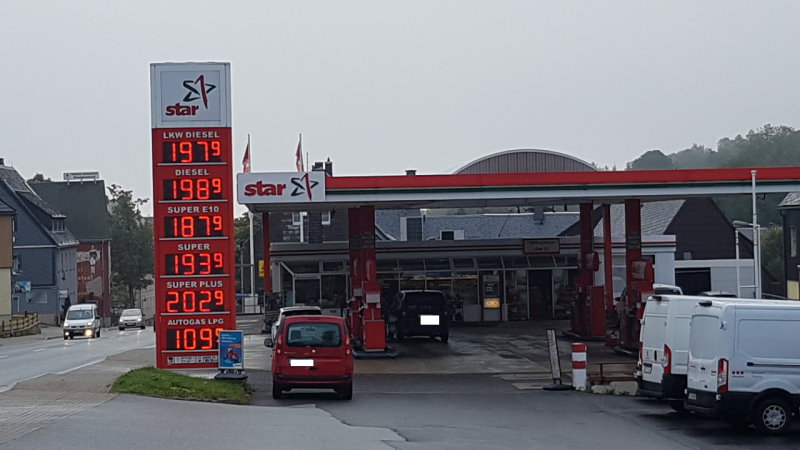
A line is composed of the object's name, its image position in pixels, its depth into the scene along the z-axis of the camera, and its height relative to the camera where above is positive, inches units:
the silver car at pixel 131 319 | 2723.9 -147.1
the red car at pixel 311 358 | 810.2 -74.8
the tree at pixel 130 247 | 4288.9 +49.0
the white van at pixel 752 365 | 654.5 -69.3
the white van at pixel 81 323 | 2230.6 -125.4
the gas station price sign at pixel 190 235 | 911.7 +19.0
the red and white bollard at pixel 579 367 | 902.4 -95.3
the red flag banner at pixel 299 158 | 1327.4 +118.5
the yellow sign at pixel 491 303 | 1953.7 -88.1
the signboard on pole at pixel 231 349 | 846.5 -70.0
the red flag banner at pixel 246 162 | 1217.4 +106.3
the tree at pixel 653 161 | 4556.1 +376.4
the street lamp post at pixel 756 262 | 1130.5 -15.3
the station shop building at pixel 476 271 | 1913.1 -30.2
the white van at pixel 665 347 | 727.7 -66.3
